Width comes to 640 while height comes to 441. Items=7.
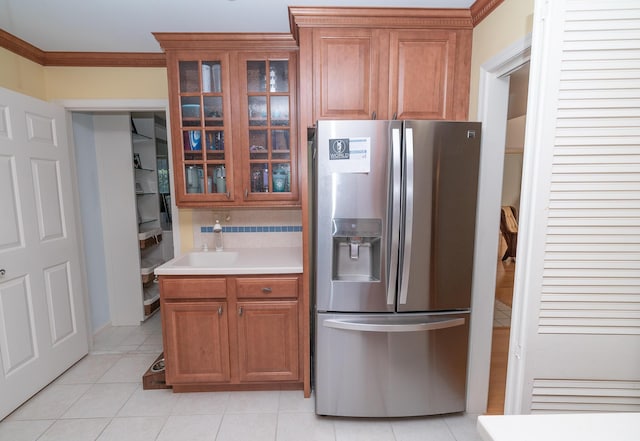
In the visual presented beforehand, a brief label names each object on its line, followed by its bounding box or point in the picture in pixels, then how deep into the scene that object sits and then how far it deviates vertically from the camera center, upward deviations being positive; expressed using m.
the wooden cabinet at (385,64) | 1.76 +0.72
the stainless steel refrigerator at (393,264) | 1.62 -0.43
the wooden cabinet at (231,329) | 1.97 -0.93
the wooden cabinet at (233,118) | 2.06 +0.48
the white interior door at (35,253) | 1.87 -0.46
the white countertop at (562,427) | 0.68 -0.55
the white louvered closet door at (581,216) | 0.99 -0.10
